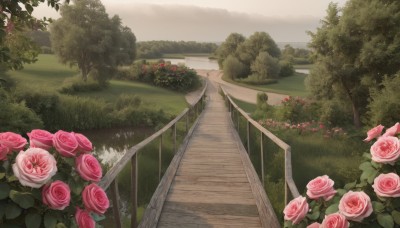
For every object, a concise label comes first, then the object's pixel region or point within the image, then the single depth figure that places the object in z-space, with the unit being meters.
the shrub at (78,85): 28.95
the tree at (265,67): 49.86
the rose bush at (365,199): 2.38
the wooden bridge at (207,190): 4.74
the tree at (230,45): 60.60
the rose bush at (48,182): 1.86
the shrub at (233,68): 52.09
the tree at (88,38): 31.61
